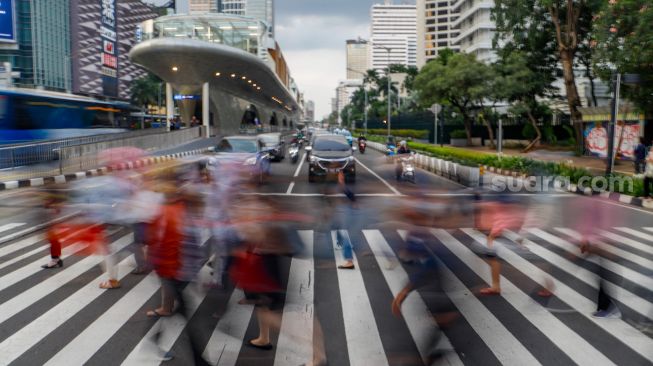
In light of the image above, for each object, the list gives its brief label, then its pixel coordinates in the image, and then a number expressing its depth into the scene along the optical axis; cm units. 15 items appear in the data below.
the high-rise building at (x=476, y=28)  7212
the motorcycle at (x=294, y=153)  3270
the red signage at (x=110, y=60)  10138
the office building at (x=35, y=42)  7144
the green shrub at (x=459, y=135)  5353
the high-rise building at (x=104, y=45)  9031
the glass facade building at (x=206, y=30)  5069
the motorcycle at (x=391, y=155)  1633
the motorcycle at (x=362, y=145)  4191
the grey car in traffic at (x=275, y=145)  3005
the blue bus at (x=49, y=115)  2569
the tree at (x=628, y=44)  2112
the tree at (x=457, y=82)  4225
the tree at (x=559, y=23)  3266
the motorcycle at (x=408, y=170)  1795
